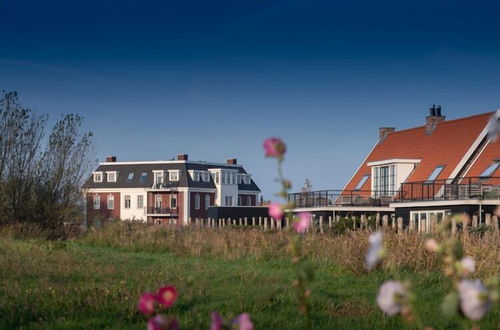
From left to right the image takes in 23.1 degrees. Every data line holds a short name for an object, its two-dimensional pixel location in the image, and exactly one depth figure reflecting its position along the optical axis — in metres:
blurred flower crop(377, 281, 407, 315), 5.18
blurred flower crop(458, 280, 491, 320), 4.98
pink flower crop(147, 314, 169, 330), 6.12
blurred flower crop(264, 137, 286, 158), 6.96
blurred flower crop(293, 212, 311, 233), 7.07
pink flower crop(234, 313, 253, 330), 6.02
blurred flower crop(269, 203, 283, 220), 7.15
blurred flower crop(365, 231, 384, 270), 5.44
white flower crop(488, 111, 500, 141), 5.70
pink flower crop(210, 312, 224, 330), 5.98
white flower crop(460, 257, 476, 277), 5.54
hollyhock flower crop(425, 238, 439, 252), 5.67
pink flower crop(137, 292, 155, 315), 6.48
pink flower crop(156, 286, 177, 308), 6.42
